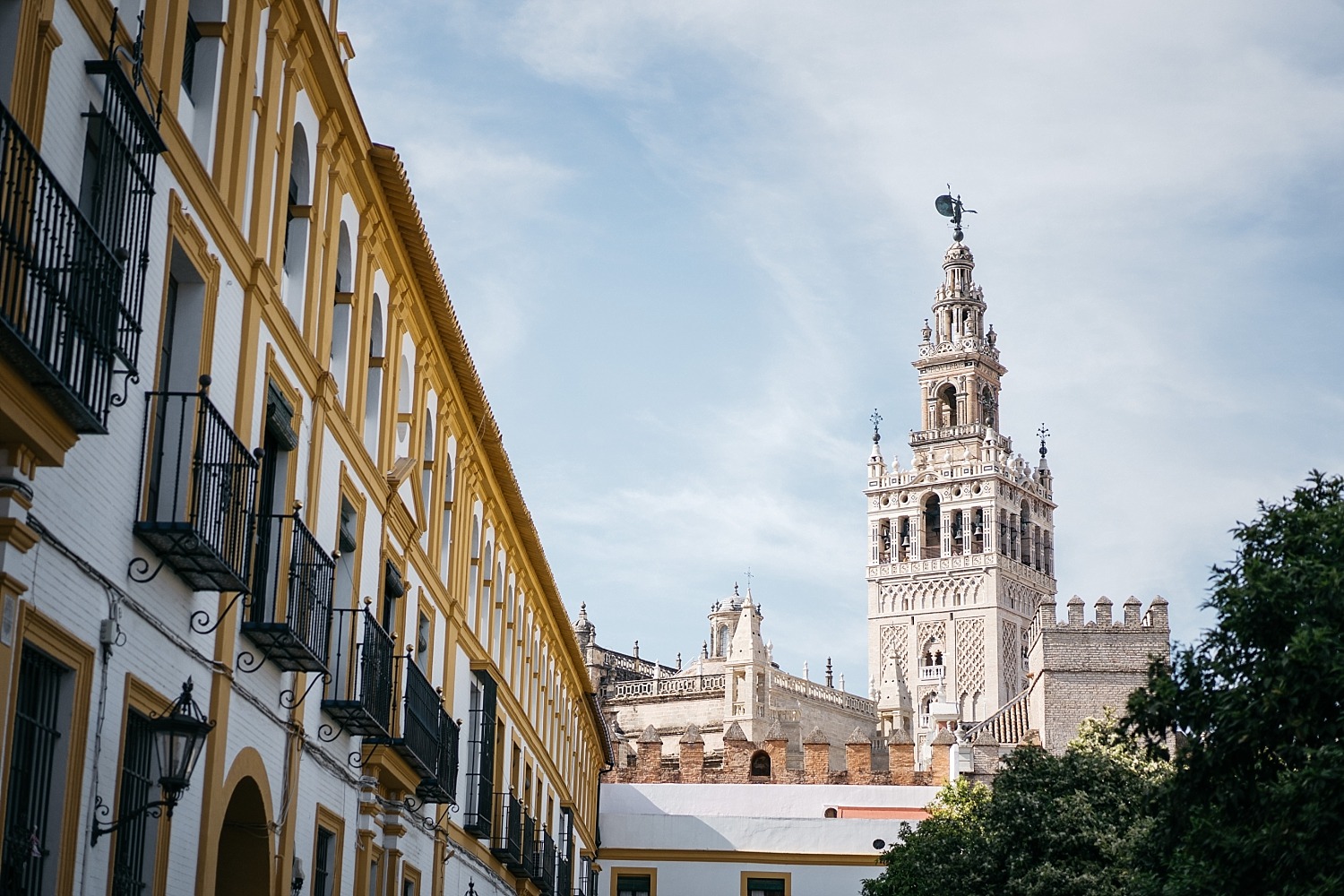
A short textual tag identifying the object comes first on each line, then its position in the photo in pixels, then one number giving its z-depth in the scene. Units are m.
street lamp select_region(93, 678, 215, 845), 10.83
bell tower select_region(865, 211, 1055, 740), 107.50
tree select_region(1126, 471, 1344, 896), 15.17
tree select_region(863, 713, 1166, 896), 27.72
